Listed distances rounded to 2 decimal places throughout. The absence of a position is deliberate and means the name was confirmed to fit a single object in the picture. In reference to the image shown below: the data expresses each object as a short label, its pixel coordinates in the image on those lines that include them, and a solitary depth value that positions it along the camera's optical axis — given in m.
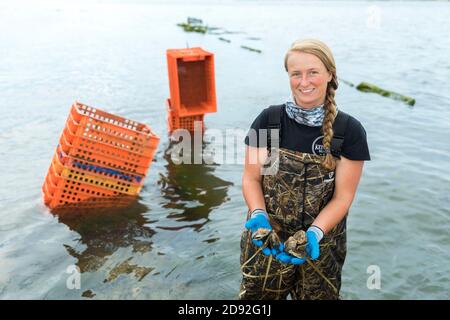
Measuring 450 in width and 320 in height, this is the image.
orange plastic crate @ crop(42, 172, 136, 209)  5.49
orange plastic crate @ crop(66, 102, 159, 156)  5.28
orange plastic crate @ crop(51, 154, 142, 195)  5.36
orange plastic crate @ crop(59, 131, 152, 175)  5.29
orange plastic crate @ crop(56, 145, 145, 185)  5.33
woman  2.63
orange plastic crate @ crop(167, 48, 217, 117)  7.65
